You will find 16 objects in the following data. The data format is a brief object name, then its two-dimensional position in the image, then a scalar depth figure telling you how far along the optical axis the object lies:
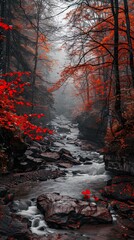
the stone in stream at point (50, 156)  12.95
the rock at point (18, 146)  10.27
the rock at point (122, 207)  6.42
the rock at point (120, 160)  9.00
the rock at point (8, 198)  6.81
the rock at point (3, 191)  7.13
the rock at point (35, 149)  13.75
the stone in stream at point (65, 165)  12.11
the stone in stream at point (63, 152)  14.40
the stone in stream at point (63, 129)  27.38
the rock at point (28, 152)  12.62
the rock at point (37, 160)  11.68
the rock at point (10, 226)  5.01
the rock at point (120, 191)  7.23
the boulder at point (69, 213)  5.75
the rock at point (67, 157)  13.45
